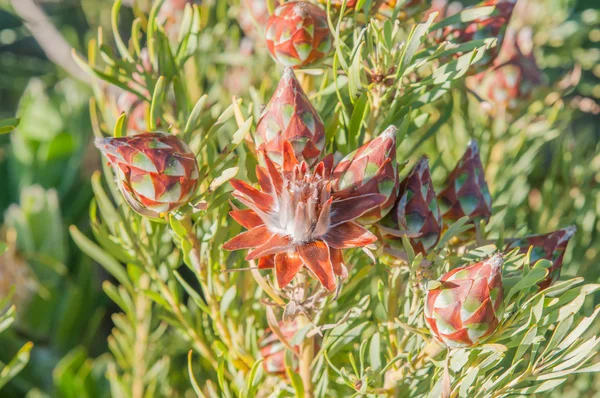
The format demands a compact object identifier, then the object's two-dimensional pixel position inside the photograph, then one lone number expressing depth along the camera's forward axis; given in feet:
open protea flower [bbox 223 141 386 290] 4.40
